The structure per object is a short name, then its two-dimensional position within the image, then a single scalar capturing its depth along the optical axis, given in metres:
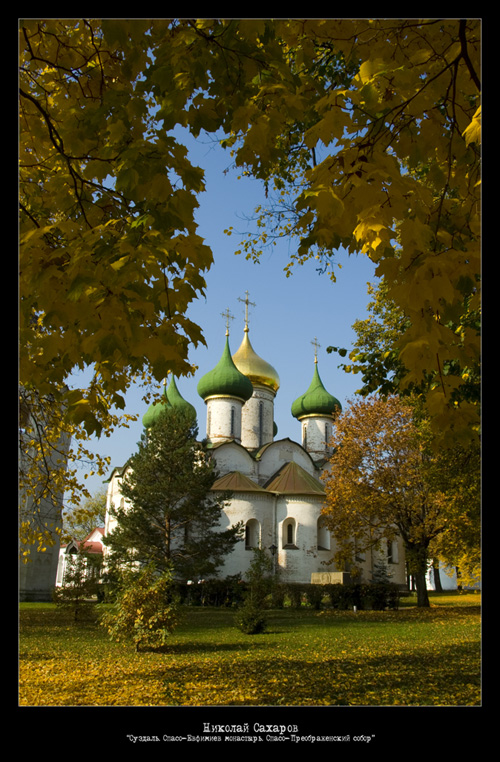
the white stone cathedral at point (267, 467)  31.08
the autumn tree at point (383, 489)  21.44
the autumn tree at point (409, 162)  2.97
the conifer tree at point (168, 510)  23.41
